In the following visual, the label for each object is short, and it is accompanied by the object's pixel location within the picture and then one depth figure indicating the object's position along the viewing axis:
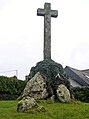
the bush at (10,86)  12.23
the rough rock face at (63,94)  7.82
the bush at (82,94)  11.94
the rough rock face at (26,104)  5.98
